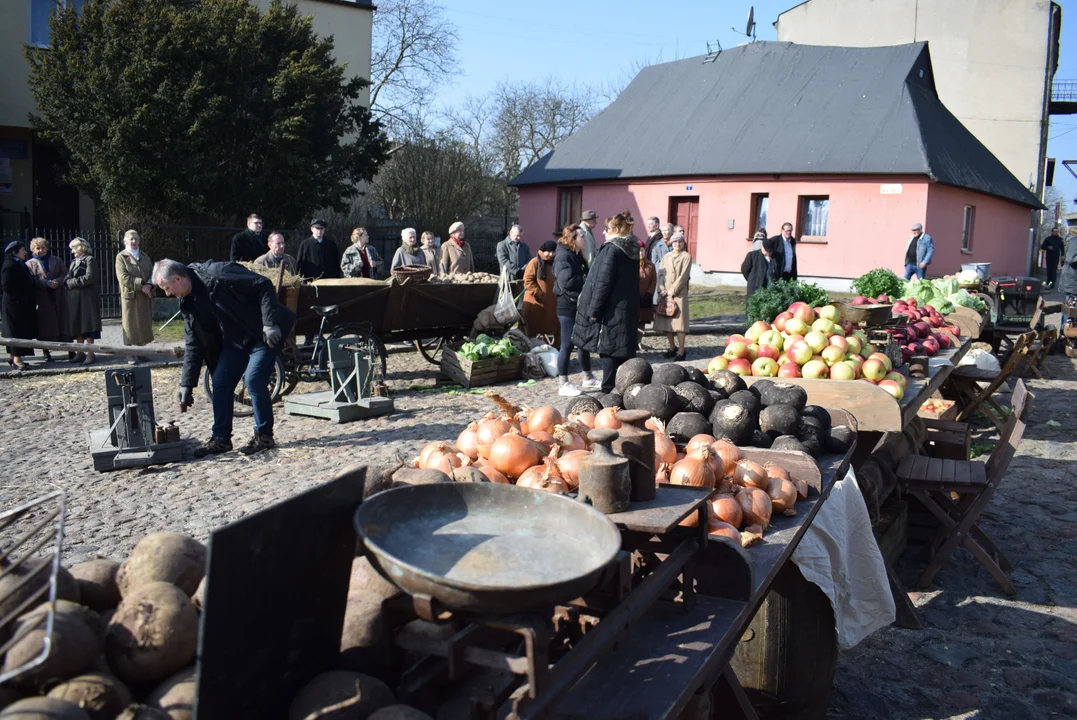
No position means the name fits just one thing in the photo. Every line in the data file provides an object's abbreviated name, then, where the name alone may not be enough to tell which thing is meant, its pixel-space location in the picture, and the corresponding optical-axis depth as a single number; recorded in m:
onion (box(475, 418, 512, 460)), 3.41
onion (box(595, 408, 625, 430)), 3.49
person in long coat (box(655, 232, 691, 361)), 12.36
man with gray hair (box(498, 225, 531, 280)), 12.67
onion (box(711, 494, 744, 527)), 3.19
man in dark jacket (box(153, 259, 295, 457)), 7.04
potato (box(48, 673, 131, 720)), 1.61
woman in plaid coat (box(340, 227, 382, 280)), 11.59
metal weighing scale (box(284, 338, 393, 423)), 8.78
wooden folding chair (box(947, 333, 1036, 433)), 9.41
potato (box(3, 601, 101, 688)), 1.61
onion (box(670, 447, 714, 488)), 3.18
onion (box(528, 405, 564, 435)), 3.59
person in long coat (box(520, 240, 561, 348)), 11.91
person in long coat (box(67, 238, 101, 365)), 12.21
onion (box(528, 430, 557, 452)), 3.36
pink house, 22.89
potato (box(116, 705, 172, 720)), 1.63
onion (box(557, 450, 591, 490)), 3.04
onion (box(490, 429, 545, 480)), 3.20
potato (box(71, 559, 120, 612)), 2.00
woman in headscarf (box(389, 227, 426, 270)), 11.85
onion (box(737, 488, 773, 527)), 3.24
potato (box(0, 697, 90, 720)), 1.48
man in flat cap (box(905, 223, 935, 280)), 18.56
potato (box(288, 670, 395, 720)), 1.76
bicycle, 9.37
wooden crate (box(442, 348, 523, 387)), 10.56
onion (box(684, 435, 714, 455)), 3.59
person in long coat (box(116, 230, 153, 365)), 12.04
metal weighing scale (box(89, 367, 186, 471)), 6.83
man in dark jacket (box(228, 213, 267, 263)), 11.58
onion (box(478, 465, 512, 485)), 3.10
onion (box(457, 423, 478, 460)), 3.47
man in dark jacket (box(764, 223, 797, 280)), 13.87
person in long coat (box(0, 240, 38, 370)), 11.65
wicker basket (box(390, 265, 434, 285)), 10.33
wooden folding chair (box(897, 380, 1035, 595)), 5.74
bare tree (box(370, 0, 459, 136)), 39.00
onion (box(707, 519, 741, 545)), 2.99
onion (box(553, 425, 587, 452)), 3.35
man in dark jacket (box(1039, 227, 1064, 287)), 27.79
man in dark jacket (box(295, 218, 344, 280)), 11.66
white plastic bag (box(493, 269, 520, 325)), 11.32
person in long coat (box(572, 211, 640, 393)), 8.32
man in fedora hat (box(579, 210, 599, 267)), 11.67
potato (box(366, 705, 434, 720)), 1.70
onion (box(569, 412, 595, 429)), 3.79
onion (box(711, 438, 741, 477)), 3.56
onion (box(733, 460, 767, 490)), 3.45
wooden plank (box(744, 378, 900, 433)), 5.00
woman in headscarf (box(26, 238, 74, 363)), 12.06
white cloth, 3.70
